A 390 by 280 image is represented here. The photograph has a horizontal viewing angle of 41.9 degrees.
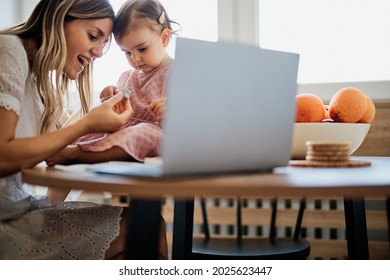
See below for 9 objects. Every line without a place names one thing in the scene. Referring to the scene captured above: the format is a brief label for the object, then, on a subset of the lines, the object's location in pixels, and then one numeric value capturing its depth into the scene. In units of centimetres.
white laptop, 61
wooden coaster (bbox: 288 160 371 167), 82
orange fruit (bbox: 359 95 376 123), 108
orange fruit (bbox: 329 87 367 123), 105
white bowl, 102
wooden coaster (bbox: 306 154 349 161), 84
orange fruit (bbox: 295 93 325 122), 104
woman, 87
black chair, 137
